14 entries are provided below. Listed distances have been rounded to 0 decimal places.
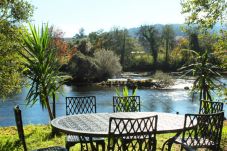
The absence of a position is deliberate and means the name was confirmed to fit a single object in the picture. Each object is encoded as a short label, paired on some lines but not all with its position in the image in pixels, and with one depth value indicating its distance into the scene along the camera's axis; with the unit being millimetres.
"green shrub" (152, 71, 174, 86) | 30984
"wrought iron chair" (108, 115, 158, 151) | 3057
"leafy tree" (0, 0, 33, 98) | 5676
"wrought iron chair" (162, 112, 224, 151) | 3420
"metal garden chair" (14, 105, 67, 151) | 3407
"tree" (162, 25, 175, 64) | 50622
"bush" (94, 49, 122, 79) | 34409
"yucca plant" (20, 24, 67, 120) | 6051
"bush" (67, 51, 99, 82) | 32562
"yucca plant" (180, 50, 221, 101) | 8070
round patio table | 3215
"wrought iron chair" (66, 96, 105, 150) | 3854
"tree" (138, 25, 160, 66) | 49438
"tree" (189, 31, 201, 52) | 43722
